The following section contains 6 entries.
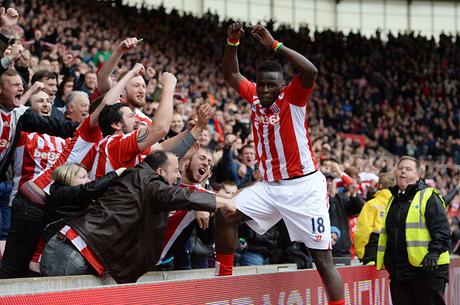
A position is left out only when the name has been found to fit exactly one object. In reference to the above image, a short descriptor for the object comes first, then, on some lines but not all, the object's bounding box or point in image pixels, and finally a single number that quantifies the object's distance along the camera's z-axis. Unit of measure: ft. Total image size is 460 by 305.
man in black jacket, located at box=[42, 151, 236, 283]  32.71
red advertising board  25.84
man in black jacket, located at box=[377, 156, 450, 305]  49.52
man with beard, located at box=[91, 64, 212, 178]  36.83
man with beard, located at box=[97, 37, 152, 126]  44.60
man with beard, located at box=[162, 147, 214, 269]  41.39
